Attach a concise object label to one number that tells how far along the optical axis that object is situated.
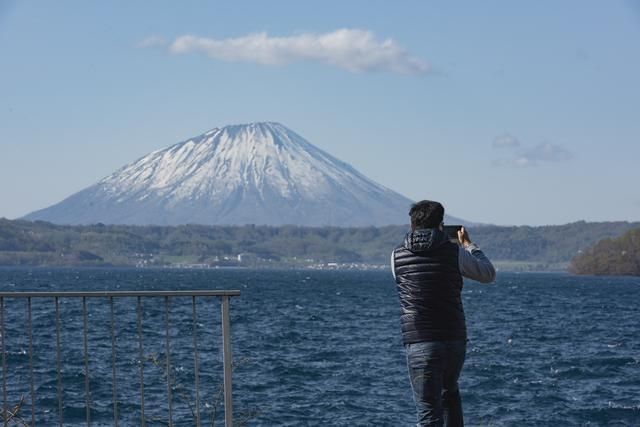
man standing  9.65
